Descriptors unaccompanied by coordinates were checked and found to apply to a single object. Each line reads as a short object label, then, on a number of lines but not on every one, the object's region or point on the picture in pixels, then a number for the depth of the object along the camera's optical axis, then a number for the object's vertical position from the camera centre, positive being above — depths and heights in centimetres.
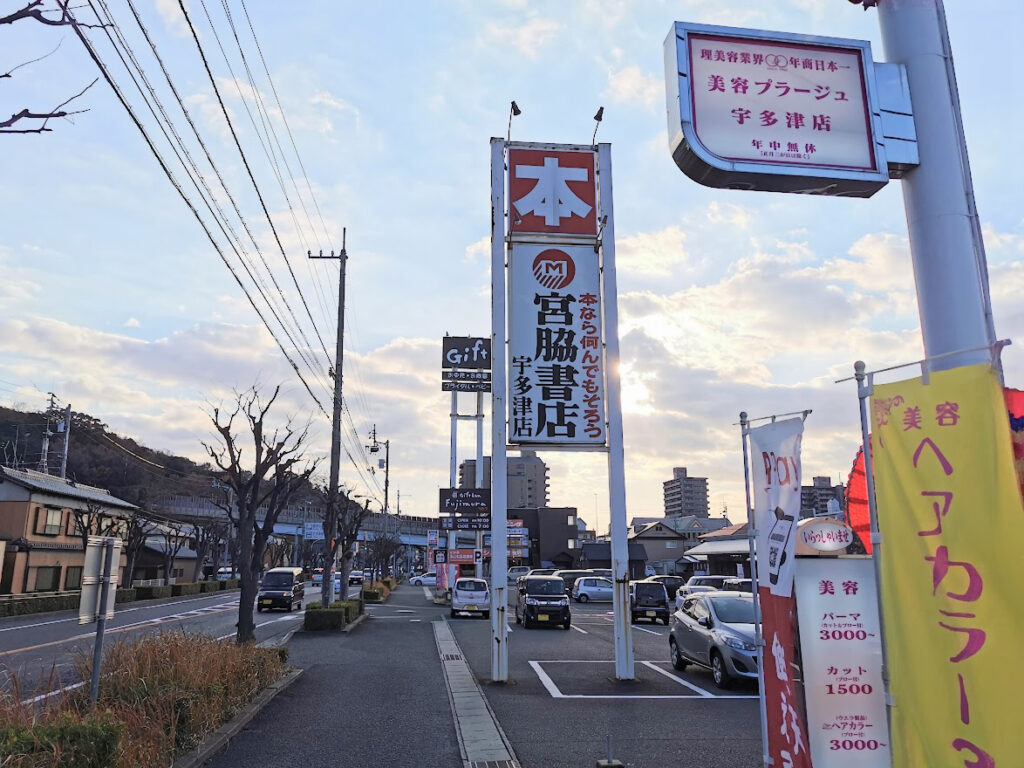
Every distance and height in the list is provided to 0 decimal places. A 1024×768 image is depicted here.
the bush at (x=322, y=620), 2138 -221
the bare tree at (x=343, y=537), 2609 +26
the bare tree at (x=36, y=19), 387 +278
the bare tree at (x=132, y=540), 4095 +28
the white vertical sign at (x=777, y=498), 514 +32
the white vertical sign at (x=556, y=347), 1298 +352
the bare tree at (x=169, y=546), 4727 -9
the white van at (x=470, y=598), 3064 -230
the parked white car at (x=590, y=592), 4188 -280
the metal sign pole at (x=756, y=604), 538 -47
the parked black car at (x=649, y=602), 2888 -235
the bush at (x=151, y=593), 3650 -243
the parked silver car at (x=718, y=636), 1181 -164
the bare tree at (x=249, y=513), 1404 +62
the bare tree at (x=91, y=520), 3769 +134
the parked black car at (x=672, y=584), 4178 -244
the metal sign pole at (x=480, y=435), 4072 +597
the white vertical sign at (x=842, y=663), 512 -86
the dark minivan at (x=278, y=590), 3152 -198
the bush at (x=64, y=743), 491 -138
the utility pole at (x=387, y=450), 4729 +615
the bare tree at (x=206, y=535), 4991 +67
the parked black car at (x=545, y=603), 2520 -209
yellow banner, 344 -15
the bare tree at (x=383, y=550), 7041 -61
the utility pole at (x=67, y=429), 4783 +783
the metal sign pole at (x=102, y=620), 692 -74
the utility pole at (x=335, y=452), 2438 +306
